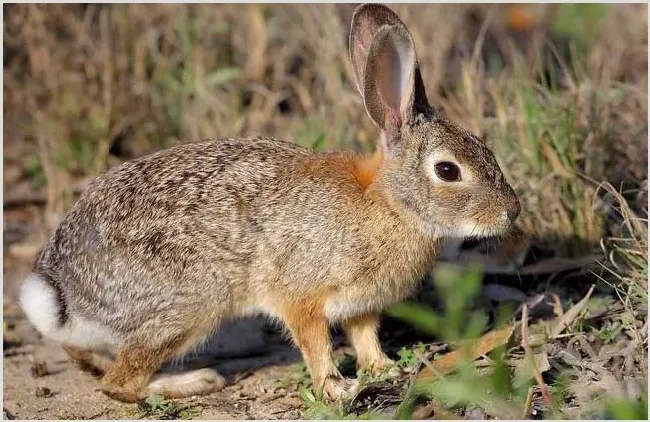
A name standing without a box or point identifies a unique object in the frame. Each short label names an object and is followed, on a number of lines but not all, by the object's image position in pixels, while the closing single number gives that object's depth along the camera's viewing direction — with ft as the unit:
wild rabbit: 28.76
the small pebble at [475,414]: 25.04
